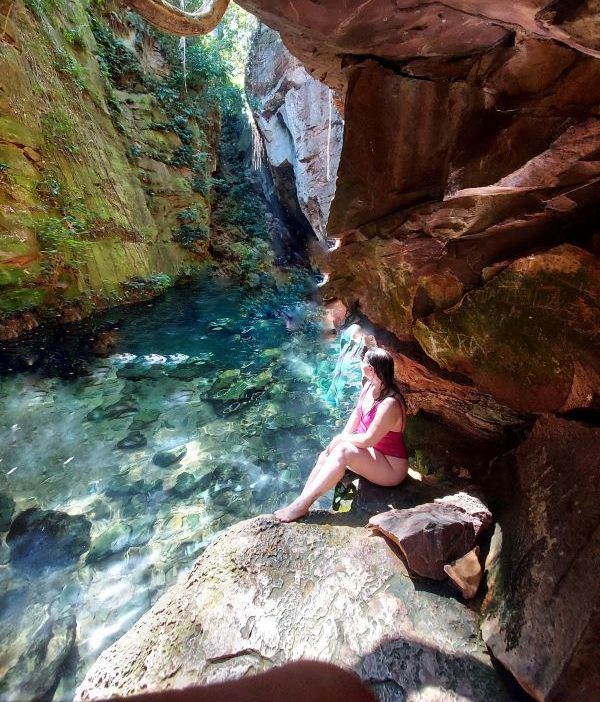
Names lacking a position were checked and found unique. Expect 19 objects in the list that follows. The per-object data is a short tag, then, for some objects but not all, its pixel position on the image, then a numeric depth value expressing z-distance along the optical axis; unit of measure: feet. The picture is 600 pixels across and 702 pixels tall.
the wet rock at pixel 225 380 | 21.97
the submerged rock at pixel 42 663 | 7.67
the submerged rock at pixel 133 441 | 15.85
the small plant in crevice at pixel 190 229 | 34.96
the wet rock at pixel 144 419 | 17.28
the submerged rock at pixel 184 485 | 13.74
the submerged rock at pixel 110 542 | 10.96
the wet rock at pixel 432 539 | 7.36
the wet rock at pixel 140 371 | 21.47
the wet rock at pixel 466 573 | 7.01
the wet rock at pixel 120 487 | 13.30
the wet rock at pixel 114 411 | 17.40
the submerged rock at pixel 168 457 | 15.17
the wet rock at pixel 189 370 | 22.65
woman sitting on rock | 9.64
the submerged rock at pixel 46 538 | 10.48
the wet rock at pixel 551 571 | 5.09
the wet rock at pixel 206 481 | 14.11
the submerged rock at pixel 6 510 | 11.23
